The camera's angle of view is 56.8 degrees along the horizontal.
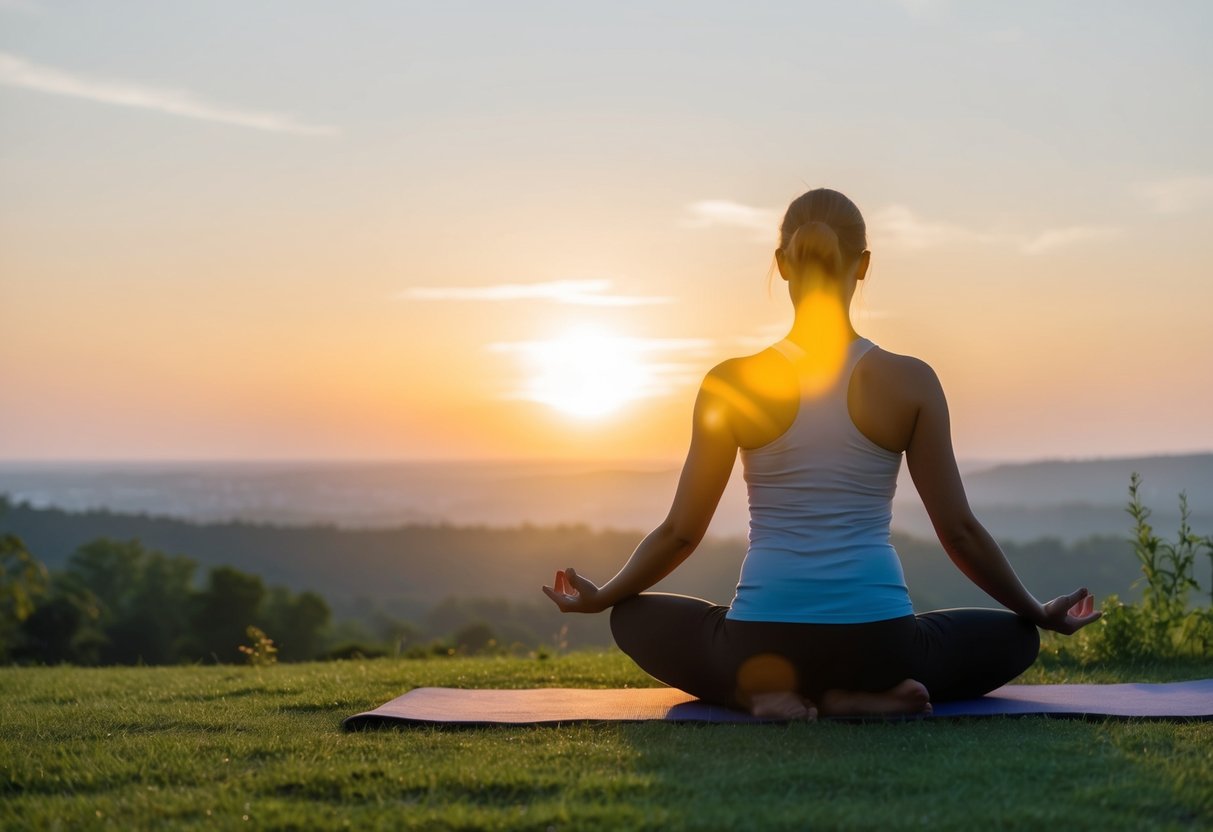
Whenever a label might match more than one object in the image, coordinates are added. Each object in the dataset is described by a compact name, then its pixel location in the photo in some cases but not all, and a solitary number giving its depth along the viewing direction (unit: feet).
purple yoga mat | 12.17
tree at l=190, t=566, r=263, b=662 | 132.26
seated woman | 11.83
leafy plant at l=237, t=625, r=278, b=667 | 24.38
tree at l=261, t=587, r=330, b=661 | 139.85
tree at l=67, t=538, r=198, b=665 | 140.36
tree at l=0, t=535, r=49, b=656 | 48.81
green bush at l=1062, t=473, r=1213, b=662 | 17.89
